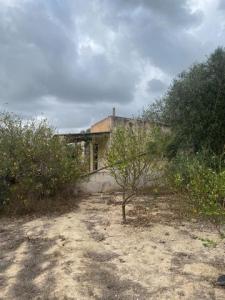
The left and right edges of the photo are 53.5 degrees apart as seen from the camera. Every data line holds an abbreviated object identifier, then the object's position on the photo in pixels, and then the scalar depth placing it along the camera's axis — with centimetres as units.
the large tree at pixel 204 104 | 775
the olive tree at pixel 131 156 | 582
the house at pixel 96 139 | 1038
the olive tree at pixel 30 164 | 701
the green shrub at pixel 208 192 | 336
